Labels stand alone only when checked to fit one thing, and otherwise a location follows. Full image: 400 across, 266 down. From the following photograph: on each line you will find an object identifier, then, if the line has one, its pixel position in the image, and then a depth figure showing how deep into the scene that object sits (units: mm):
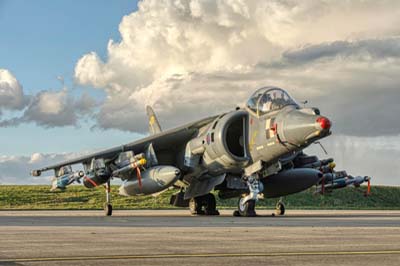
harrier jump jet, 22094
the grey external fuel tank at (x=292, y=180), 26203
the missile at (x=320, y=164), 27406
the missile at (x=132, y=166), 24722
